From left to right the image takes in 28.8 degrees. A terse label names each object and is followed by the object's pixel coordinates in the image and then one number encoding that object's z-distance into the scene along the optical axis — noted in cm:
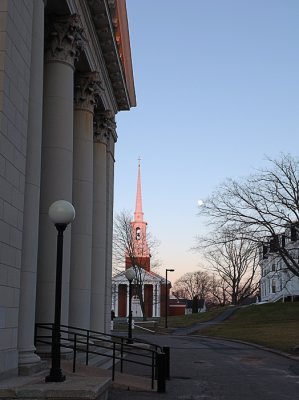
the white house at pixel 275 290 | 8769
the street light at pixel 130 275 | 2445
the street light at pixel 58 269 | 986
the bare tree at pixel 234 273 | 7699
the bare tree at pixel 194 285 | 13612
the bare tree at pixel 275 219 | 2556
